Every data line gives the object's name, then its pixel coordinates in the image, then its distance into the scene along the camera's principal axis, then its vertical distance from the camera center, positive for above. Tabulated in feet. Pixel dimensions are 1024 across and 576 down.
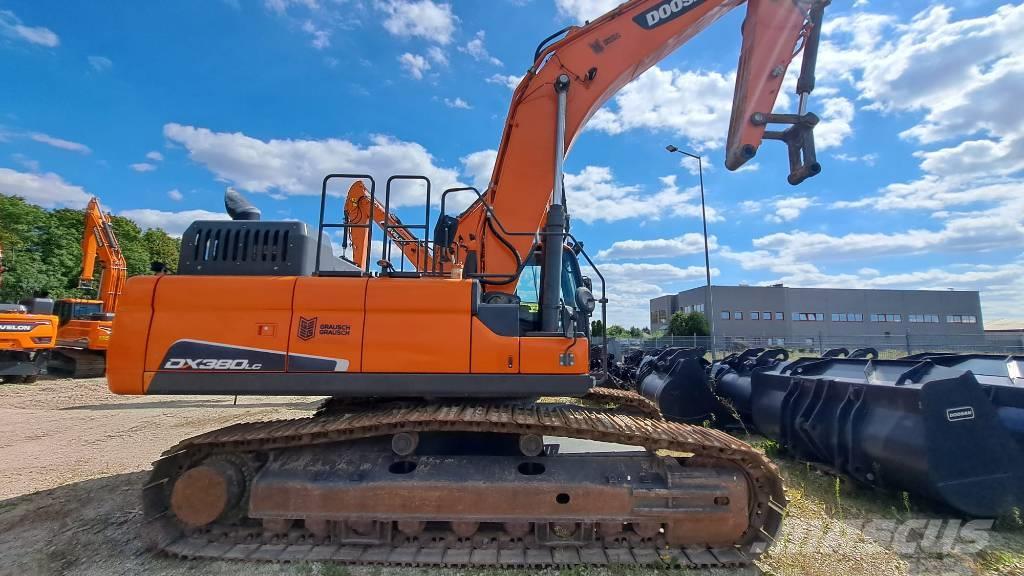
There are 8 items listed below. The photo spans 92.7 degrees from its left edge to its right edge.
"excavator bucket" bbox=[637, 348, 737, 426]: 25.48 -3.04
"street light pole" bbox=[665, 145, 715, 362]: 58.56 +8.89
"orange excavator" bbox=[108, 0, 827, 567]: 11.71 -2.70
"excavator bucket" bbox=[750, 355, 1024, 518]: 13.14 -2.46
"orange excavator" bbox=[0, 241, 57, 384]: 46.26 -1.78
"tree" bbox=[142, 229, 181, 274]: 158.71 +26.56
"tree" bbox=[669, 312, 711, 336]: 123.75 +3.95
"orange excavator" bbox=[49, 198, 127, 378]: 54.13 +1.65
